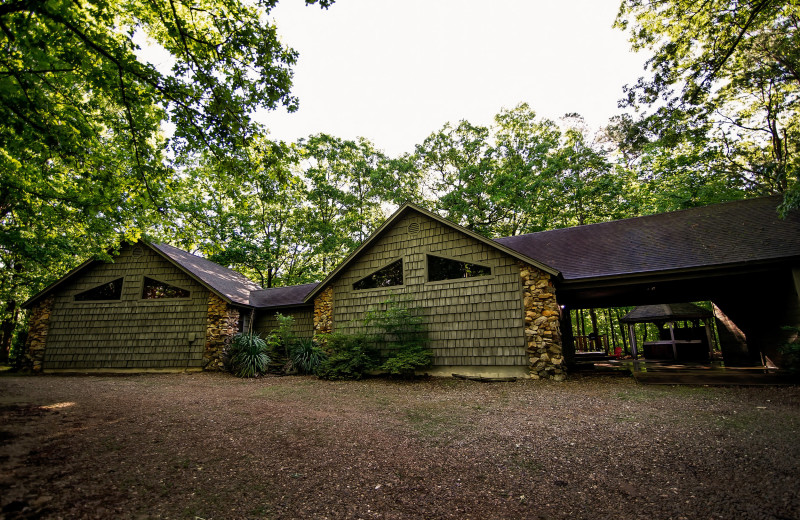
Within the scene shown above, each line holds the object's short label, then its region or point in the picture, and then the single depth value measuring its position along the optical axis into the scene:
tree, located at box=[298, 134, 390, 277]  22.73
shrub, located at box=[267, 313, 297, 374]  11.40
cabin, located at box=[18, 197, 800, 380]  8.55
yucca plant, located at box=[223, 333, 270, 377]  10.82
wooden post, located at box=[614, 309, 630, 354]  23.83
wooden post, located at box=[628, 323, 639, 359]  17.06
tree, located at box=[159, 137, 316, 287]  20.20
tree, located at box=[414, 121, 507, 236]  20.56
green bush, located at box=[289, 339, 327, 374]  10.69
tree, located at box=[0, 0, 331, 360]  5.40
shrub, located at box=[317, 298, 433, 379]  9.31
